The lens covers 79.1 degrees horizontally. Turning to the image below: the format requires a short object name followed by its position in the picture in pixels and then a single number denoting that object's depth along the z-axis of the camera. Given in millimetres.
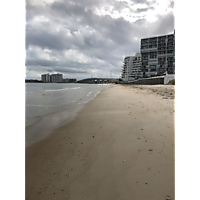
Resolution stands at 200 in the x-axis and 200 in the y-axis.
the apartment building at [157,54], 62656
